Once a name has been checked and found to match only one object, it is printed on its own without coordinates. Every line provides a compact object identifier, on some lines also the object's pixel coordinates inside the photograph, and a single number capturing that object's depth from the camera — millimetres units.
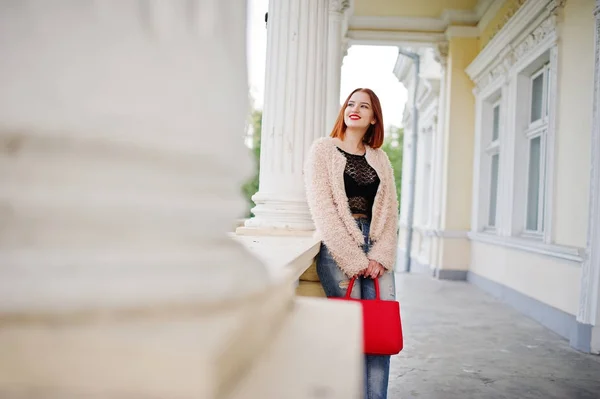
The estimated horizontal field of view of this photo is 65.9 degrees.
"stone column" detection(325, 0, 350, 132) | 5555
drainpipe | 12603
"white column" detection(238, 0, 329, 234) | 3420
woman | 2352
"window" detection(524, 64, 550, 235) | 6000
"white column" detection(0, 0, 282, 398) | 518
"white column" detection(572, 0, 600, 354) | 4199
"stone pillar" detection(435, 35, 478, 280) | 9039
